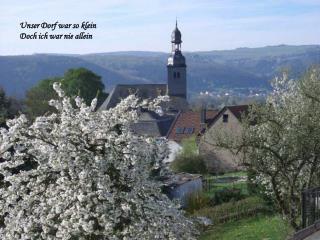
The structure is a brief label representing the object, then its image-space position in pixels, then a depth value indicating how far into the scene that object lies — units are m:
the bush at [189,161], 51.12
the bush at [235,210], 34.03
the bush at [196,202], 36.62
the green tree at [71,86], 78.57
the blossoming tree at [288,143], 18.02
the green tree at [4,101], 52.65
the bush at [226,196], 38.41
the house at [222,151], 56.84
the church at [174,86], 99.96
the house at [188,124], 68.69
